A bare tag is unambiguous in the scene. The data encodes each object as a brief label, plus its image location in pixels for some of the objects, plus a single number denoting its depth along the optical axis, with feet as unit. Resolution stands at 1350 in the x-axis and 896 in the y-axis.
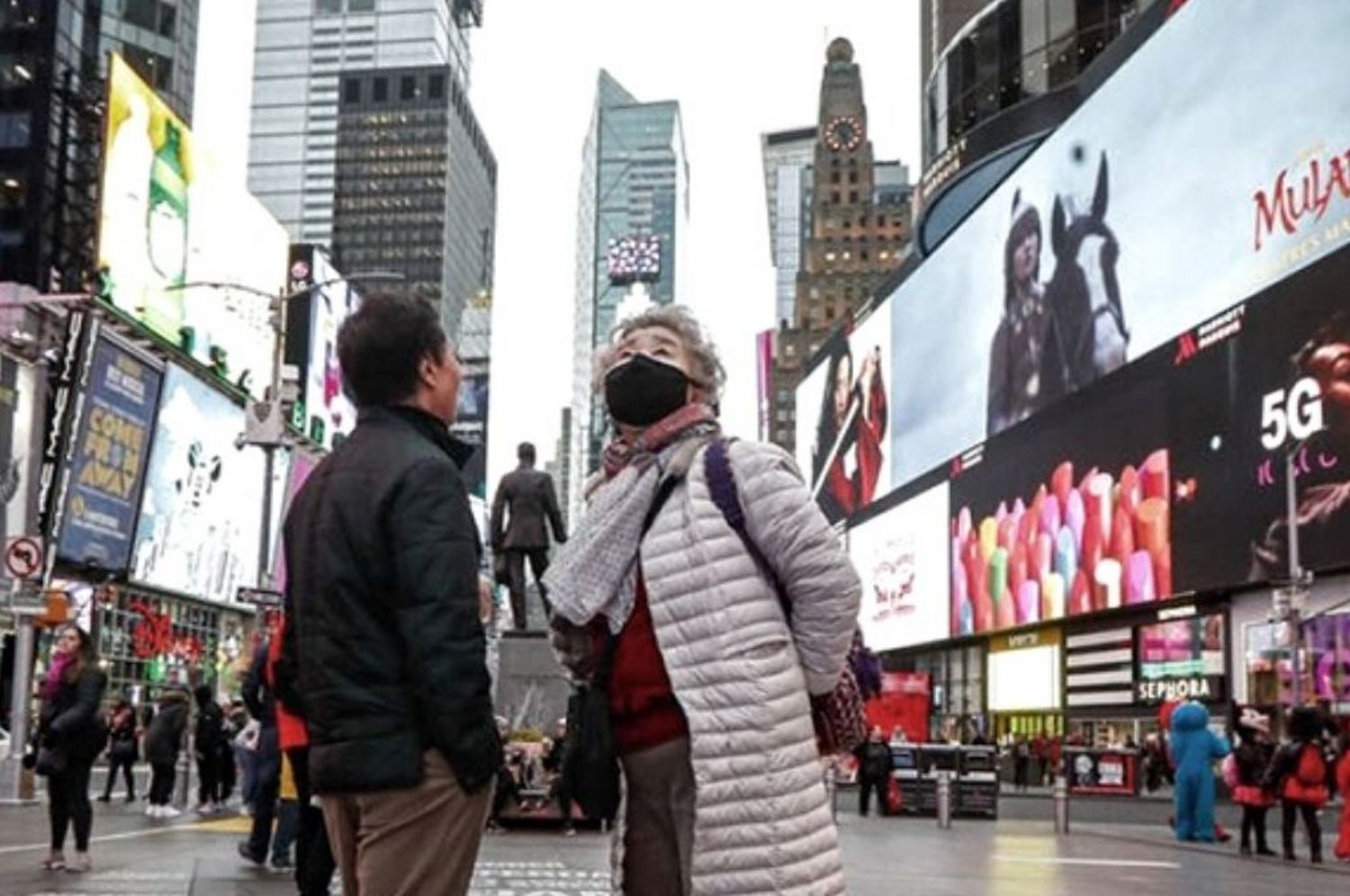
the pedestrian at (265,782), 38.65
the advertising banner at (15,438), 135.64
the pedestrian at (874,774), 89.76
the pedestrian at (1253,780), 59.31
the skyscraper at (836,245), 484.33
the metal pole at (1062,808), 75.25
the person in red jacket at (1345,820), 56.44
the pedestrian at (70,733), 35.96
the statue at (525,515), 51.16
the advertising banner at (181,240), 166.50
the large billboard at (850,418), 228.22
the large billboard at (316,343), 241.55
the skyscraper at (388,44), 648.38
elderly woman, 11.30
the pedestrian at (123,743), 79.82
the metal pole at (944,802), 76.95
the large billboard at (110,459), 145.59
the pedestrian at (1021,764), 149.06
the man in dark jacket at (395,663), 11.35
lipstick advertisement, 136.05
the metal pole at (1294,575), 86.94
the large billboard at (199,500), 172.24
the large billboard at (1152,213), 113.50
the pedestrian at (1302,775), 57.11
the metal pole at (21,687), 75.82
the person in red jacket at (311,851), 26.12
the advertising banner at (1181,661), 130.93
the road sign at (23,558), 66.08
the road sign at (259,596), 69.51
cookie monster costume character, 67.92
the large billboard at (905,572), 197.98
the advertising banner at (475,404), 370.73
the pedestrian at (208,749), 71.56
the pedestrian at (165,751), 66.69
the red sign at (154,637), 181.68
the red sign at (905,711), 150.00
